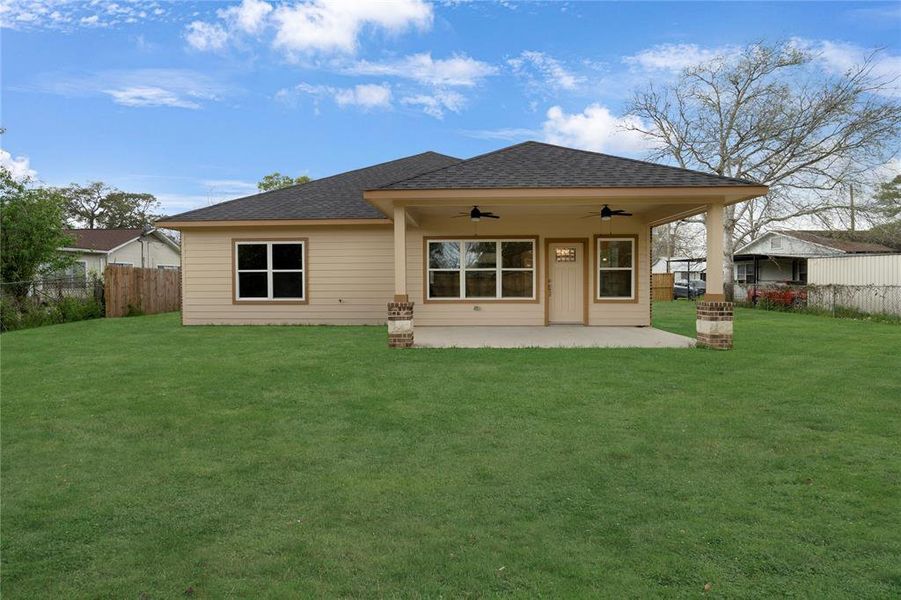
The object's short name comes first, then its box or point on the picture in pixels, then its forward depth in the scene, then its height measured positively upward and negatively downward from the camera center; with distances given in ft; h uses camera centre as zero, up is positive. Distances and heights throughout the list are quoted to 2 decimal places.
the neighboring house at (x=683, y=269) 133.28 +5.08
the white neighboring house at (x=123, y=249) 85.81 +7.33
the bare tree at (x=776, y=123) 79.10 +24.88
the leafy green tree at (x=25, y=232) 50.29 +5.80
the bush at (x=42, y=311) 45.32 -1.58
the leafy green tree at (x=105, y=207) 150.82 +24.28
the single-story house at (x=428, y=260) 43.47 +2.37
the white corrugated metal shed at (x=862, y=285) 56.49 -0.03
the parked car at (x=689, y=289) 102.91 -0.45
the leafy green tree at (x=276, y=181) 124.26 +24.95
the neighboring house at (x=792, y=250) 95.96 +6.42
